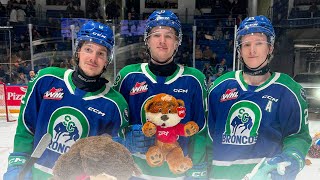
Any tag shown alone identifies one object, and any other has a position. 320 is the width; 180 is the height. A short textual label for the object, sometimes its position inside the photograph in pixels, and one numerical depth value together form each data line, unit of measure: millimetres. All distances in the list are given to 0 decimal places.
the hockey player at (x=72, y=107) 1487
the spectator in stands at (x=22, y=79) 7099
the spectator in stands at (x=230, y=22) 7734
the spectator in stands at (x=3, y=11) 10966
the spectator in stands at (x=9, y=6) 11302
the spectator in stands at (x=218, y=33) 7989
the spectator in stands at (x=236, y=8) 10731
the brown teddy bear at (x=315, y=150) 4195
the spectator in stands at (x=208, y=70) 6908
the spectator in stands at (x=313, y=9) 9661
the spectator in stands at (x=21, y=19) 7922
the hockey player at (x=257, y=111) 1599
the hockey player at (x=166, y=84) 1733
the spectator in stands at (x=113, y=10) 10976
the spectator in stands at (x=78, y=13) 11156
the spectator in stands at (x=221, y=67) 6997
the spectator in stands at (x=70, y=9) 11258
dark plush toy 963
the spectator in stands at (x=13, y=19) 7795
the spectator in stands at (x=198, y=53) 7413
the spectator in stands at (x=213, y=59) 7857
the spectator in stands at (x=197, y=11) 11872
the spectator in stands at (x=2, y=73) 7418
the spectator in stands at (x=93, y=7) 11594
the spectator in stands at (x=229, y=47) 7057
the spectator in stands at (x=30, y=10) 11227
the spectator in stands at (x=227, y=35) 7512
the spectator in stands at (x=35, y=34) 7099
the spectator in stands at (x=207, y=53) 7765
